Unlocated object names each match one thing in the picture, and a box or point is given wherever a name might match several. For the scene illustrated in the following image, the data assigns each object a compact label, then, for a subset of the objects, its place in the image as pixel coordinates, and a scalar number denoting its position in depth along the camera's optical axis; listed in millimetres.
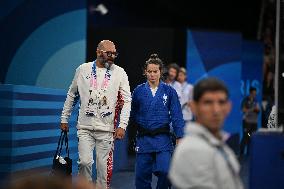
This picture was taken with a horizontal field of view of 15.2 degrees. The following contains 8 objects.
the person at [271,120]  13073
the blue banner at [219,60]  24582
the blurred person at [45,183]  4181
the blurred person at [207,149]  5372
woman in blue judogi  12326
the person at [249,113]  24119
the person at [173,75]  19106
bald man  12083
